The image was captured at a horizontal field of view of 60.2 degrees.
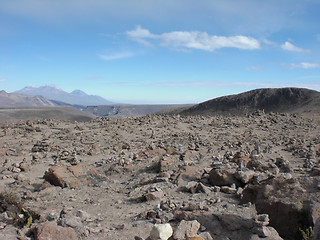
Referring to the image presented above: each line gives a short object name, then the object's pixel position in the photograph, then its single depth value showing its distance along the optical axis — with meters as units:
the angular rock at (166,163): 8.91
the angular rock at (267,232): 4.00
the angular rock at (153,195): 6.45
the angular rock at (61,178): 7.58
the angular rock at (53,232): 3.84
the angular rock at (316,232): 3.41
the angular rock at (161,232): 3.66
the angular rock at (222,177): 6.98
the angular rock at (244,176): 6.91
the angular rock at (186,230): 3.89
